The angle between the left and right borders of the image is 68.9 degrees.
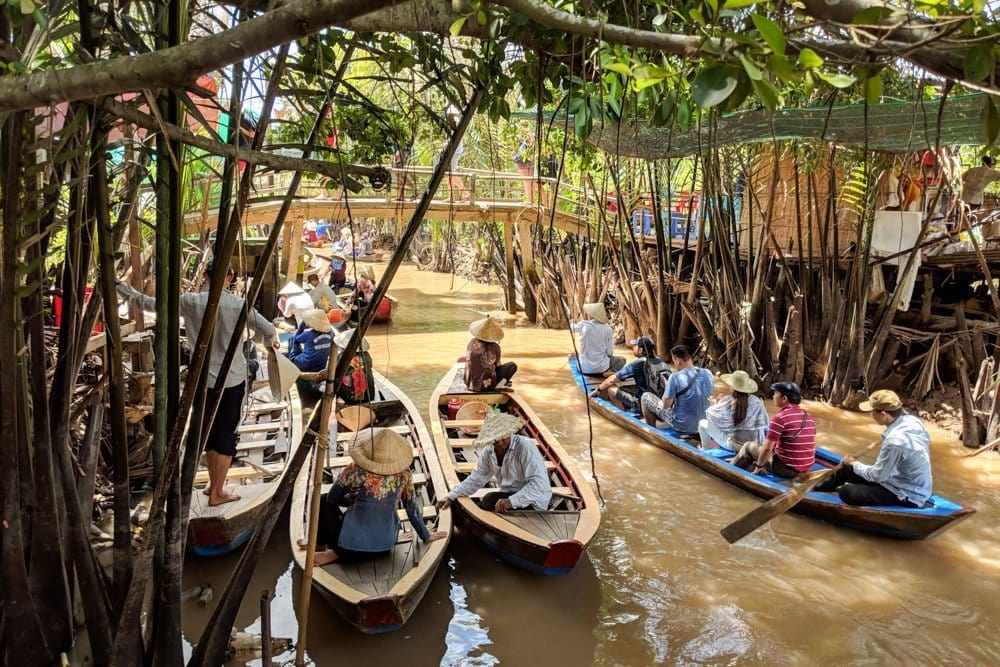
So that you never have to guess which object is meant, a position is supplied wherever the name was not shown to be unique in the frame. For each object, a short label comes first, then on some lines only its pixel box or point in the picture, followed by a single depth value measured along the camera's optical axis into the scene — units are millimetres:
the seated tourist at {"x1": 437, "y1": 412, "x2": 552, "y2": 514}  5031
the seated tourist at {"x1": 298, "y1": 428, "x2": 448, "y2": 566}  4297
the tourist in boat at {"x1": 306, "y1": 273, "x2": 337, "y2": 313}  12133
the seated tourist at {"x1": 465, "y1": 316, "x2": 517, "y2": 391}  8148
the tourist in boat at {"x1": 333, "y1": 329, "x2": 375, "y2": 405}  7688
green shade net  5426
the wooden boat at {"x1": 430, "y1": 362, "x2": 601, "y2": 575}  4699
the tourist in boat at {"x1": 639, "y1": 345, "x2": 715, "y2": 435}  7113
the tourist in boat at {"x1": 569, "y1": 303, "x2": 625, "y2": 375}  9508
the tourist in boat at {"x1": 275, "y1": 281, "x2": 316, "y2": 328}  11250
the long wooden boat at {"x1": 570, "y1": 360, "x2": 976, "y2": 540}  5258
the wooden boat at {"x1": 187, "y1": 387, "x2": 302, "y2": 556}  4824
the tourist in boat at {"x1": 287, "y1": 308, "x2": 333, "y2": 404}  8805
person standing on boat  4621
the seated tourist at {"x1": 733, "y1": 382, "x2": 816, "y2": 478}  5777
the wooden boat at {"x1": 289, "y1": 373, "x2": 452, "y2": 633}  4035
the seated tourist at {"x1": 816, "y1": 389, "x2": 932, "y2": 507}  5211
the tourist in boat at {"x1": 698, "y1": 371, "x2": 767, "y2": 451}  6332
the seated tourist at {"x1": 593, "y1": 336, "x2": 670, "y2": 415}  8164
